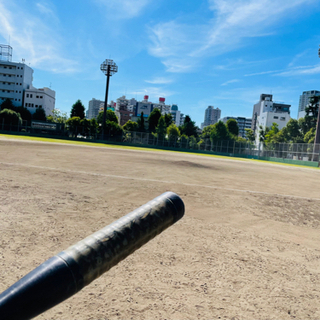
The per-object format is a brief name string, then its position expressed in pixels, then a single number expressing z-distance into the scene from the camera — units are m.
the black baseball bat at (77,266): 0.86
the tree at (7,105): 85.56
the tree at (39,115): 90.38
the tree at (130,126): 104.88
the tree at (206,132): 104.32
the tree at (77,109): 91.44
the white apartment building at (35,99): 101.25
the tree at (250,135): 113.18
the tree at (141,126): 94.75
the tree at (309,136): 65.06
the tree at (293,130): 73.00
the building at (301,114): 119.81
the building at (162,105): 178.50
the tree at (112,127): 70.97
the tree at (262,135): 89.69
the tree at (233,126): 99.69
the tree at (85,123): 75.81
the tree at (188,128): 102.44
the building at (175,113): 190.00
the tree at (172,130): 87.94
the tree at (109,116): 94.00
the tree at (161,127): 82.62
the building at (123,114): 161.25
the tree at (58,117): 109.50
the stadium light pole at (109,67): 61.67
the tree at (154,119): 90.75
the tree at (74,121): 76.89
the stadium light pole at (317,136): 40.25
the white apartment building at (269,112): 119.81
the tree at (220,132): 75.81
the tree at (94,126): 77.12
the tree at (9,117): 62.19
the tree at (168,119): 92.88
